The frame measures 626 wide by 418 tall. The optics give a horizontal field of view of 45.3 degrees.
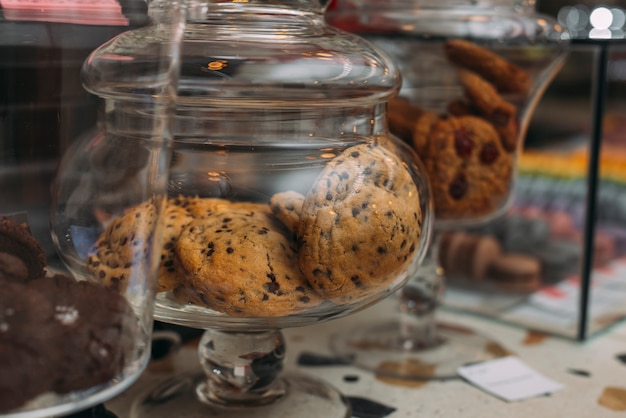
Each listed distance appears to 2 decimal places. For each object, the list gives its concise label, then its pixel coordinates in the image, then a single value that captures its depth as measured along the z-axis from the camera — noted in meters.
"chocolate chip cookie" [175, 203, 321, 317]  0.48
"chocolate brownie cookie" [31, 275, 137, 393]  0.37
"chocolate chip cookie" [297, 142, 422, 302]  0.49
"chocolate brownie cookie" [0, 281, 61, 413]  0.35
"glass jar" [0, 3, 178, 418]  0.36
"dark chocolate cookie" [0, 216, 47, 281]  0.39
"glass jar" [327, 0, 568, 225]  0.72
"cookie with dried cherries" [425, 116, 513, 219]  0.71
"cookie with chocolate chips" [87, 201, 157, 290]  0.43
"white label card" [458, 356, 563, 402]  0.69
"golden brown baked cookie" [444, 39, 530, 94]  0.73
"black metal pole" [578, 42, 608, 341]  0.83
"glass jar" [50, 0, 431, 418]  0.48
